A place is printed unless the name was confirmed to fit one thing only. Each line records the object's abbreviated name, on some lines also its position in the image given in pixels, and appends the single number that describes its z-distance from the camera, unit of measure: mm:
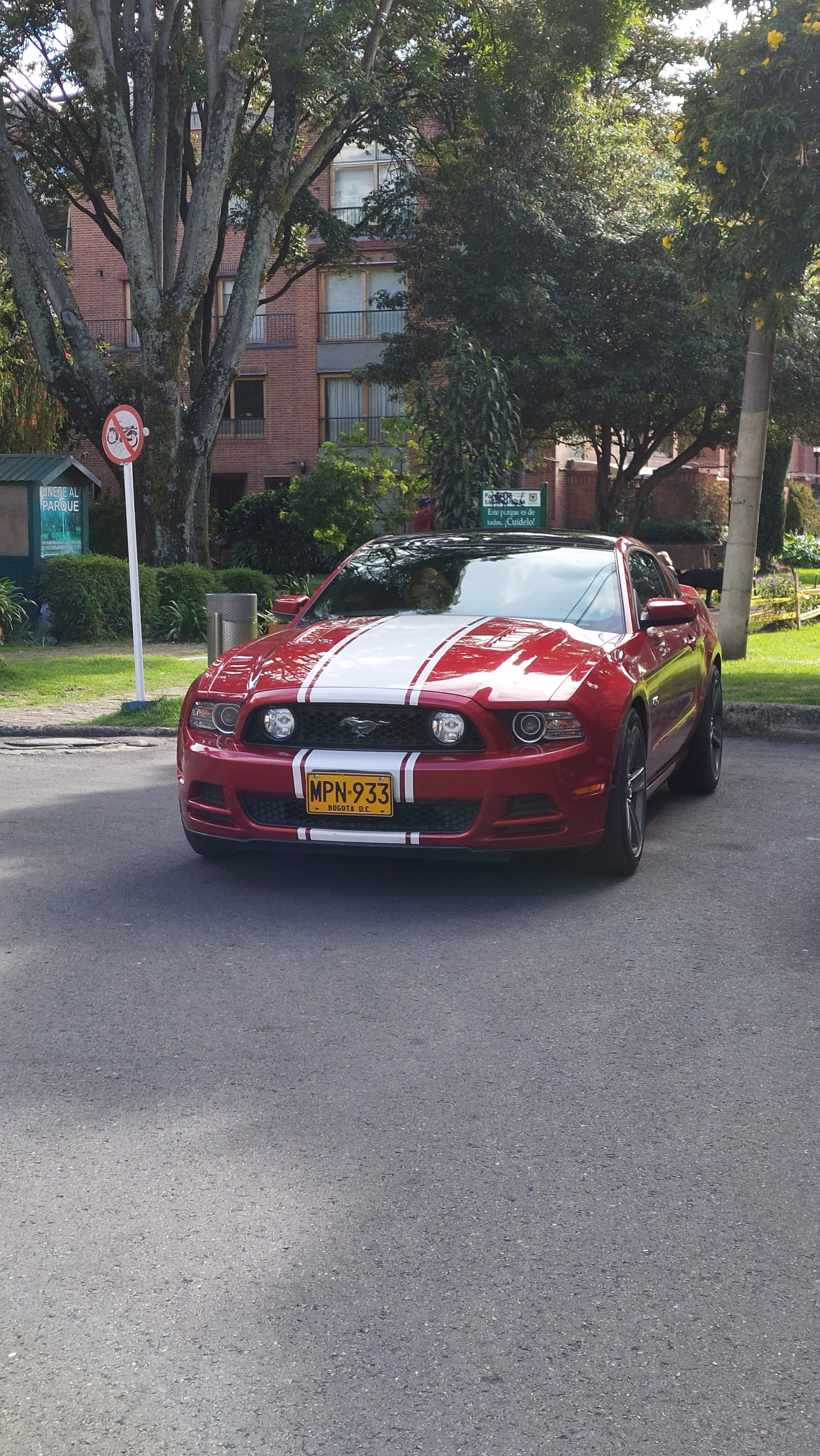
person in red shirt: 17703
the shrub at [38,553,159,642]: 19156
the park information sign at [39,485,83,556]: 20422
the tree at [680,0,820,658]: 12820
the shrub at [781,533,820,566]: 40062
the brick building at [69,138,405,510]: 40312
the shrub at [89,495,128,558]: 30078
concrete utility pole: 15062
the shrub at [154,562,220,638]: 20188
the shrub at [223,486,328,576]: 34125
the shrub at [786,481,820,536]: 45656
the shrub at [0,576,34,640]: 18984
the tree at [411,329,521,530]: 18016
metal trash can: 12742
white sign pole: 12250
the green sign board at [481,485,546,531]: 15055
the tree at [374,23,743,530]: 28562
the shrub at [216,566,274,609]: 20156
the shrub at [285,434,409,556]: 21750
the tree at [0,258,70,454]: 28094
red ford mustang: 6070
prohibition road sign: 12539
